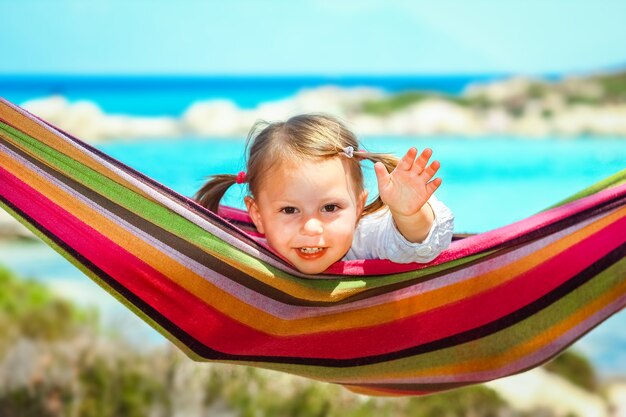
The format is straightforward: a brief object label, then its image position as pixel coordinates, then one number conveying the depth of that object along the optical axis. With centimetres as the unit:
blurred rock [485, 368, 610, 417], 400
